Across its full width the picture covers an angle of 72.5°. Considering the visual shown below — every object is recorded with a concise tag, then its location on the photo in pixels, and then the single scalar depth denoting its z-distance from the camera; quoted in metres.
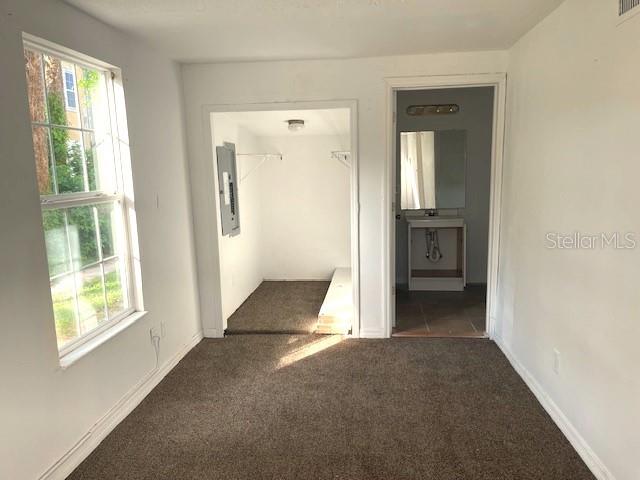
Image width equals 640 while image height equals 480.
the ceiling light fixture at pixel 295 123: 4.38
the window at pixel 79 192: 2.11
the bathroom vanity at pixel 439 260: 5.08
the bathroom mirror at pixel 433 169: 5.08
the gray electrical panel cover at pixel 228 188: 3.96
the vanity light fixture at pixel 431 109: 5.00
